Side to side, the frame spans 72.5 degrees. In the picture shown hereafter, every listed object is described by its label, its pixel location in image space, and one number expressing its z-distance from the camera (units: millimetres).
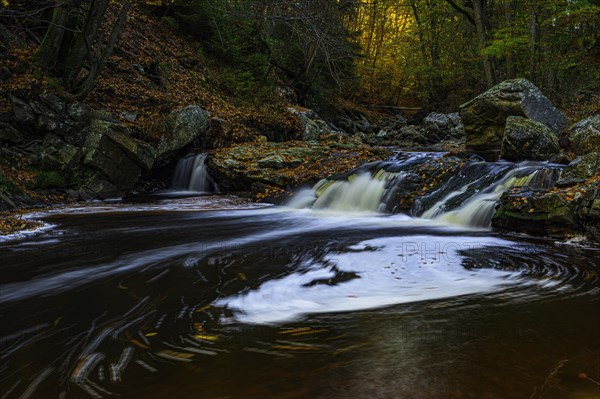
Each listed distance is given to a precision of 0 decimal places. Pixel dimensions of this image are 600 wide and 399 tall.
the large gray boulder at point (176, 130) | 11656
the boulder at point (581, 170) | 6281
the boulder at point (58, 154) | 9539
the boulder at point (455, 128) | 19375
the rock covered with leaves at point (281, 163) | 10828
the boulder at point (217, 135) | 12992
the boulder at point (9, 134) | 9242
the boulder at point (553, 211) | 5238
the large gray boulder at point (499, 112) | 10719
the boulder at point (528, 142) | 9242
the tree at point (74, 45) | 10523
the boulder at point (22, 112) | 9492
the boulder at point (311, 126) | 16188
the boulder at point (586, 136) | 8188
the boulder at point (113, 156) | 10133
